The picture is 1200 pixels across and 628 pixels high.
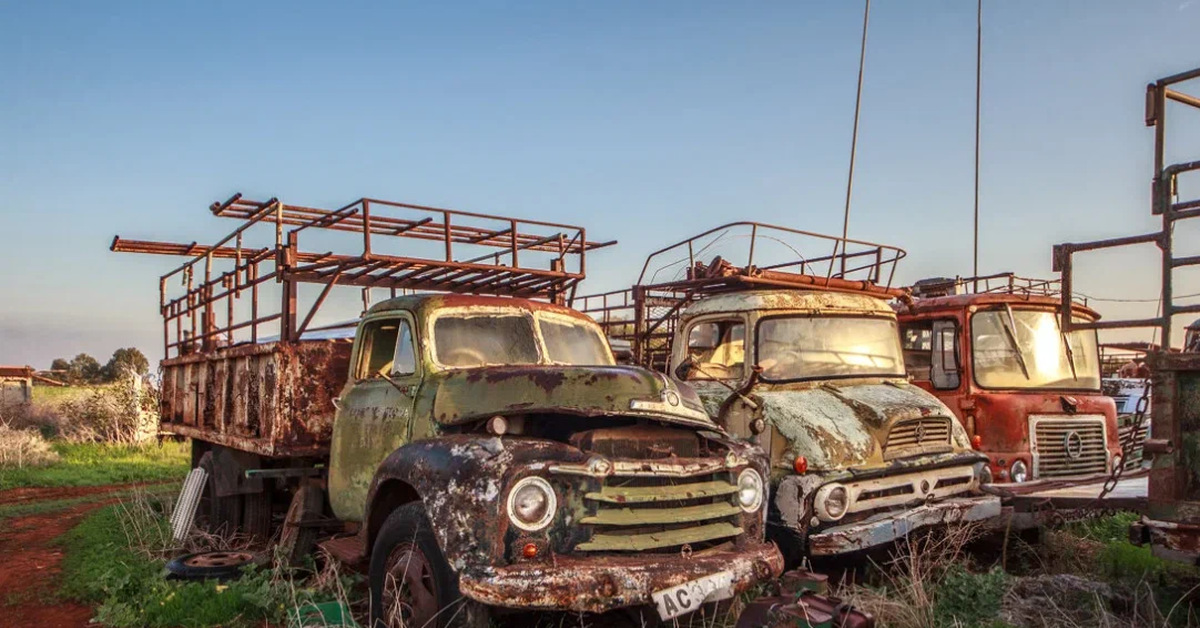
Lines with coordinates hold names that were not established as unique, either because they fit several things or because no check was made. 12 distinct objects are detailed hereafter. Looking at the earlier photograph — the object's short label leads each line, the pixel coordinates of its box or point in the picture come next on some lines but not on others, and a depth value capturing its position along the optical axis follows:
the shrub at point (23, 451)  16.12
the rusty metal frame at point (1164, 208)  4.74
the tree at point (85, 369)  52.56
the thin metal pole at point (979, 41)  17.45
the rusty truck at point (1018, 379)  8.20
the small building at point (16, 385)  25.45
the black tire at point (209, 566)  6.86
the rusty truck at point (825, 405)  6.27
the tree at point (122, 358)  45.56
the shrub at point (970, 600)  5.13
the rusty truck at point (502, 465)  4.30
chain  5.09
